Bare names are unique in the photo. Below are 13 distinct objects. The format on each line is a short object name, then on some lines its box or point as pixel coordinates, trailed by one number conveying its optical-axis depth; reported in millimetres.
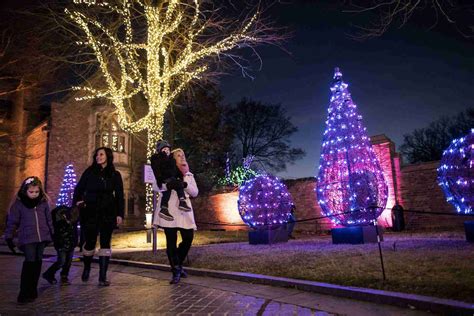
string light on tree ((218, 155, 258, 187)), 26656
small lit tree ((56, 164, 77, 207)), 19625
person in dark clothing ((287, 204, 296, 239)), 11766
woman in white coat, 5906
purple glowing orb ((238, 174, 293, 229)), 11156
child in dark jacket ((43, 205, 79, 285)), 6133
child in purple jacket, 4898
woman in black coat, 5902
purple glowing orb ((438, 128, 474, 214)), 7879
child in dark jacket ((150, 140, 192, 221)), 5855
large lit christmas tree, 9469
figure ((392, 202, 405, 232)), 14521
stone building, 22719
